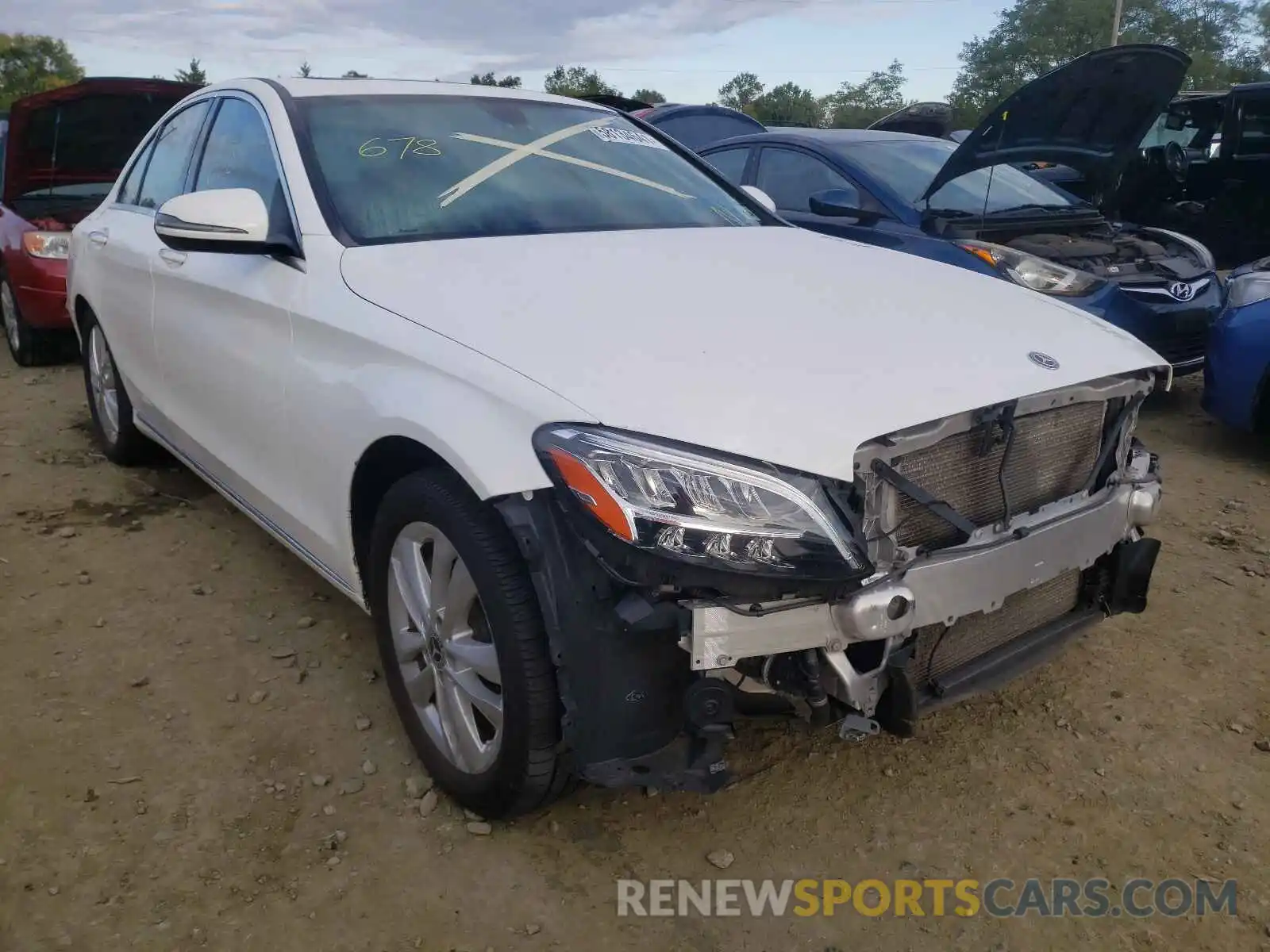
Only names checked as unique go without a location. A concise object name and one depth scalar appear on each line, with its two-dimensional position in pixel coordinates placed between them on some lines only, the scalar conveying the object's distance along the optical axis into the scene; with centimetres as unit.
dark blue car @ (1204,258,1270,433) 446
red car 655
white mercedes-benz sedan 180
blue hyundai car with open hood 482
